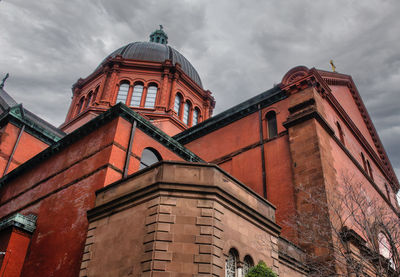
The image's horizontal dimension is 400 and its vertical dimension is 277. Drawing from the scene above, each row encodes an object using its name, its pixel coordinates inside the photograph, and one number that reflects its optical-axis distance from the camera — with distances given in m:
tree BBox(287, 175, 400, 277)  14.77
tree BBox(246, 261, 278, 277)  11.13
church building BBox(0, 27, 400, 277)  11.45
